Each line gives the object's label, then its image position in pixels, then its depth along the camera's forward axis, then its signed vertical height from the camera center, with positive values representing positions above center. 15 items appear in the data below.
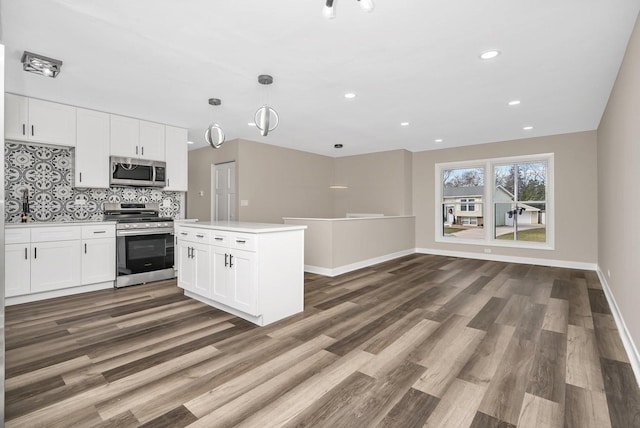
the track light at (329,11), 1.67 +1.14
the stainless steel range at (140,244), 4.48 -0.45
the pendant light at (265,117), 3.26 +1.06
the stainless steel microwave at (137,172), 4.69 +0.69
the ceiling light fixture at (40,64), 2.86 +1.46
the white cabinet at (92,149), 4.35 +0.96
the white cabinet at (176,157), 5.30 +1.02
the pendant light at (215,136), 3.65 +0.95
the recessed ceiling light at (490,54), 2.81 +1.49
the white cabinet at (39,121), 3.82 +1.24
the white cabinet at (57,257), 3.63 -0.54
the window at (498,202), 6.21 +0.27
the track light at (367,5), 1.60 +1.10
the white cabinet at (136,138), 4.68 +1.22
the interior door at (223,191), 6.32 +0.50
